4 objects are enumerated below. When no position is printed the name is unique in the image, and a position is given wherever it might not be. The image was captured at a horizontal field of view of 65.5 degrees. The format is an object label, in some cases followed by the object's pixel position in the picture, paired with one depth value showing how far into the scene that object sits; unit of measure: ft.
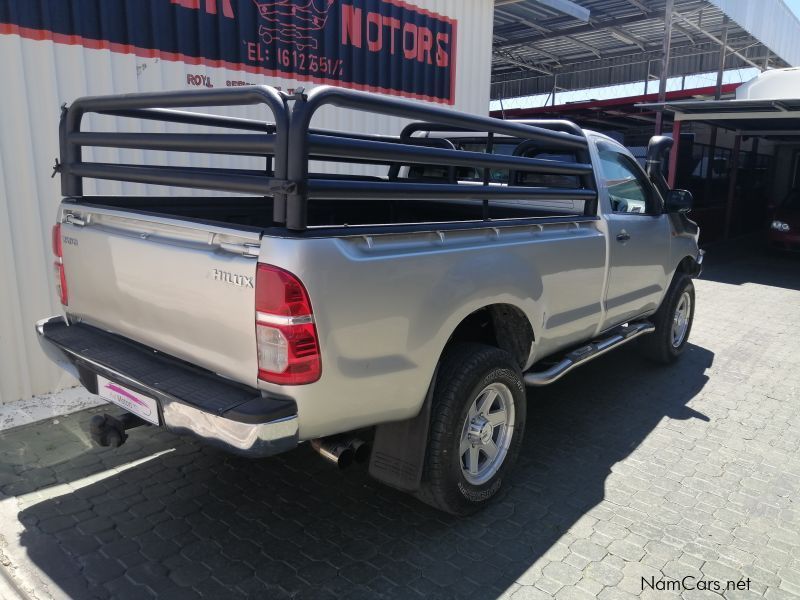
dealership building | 14.28
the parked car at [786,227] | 43.01
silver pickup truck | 7.68
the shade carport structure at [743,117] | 38.34
